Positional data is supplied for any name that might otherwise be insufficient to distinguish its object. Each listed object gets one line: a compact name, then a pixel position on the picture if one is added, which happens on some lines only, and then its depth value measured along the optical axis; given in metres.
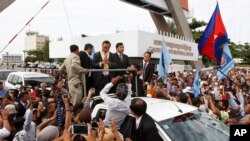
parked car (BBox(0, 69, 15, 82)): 18.59
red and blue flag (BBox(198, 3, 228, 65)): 8.86
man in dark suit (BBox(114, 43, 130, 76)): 6.80
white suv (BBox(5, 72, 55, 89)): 15.16
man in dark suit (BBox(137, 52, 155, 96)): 7.38
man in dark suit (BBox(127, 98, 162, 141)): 3.76
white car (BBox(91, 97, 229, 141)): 3.86
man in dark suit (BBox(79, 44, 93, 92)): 6.62
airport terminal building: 21.78
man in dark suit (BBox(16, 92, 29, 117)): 7.07
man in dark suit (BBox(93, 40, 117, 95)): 6.45
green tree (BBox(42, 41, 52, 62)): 80.50
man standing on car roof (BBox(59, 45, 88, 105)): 6.28
